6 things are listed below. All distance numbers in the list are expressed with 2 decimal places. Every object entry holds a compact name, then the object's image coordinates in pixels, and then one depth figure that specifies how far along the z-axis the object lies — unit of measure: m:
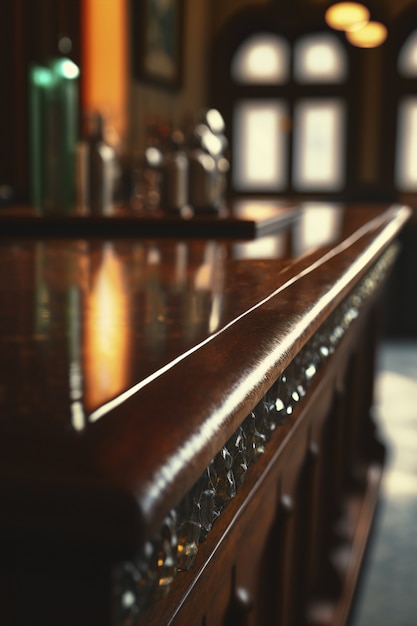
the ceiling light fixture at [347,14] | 5.41
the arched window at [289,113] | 8.50
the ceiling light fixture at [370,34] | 6.18
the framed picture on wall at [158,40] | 5.86
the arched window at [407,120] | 8.30
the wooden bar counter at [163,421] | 0.42
